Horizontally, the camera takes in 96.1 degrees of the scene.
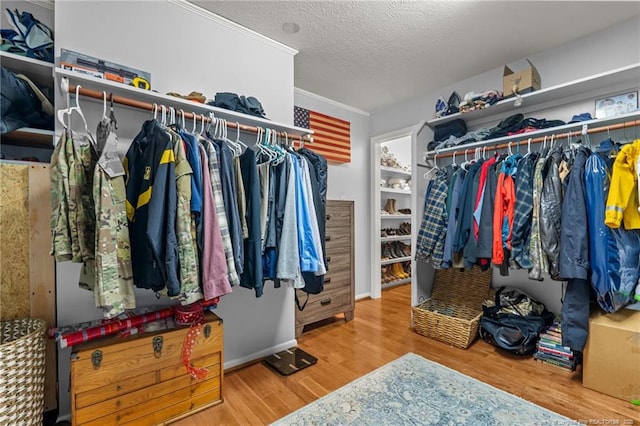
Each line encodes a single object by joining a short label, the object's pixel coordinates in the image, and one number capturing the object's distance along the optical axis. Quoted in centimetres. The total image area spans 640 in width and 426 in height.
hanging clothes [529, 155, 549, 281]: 188
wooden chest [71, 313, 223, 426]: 132
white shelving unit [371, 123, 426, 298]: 293
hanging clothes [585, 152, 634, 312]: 167
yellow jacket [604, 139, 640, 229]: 163
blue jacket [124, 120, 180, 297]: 120
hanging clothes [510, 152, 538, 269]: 197
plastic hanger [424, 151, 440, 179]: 290
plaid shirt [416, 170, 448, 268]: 247
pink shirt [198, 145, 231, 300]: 131
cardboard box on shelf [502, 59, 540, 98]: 227
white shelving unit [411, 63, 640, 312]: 195
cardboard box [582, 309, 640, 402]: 165
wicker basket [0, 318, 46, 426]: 116
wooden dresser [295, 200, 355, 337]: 277
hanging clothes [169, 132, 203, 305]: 126
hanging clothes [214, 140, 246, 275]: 144
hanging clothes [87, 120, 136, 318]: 114
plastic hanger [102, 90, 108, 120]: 139
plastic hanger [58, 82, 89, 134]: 123
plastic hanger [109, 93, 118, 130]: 133
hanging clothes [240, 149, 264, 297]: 152
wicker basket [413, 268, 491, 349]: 238
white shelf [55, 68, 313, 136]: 138
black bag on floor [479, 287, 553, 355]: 219
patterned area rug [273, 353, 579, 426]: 152
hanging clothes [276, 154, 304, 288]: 159
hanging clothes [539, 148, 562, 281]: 185
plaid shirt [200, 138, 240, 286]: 139
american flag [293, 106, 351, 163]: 316
